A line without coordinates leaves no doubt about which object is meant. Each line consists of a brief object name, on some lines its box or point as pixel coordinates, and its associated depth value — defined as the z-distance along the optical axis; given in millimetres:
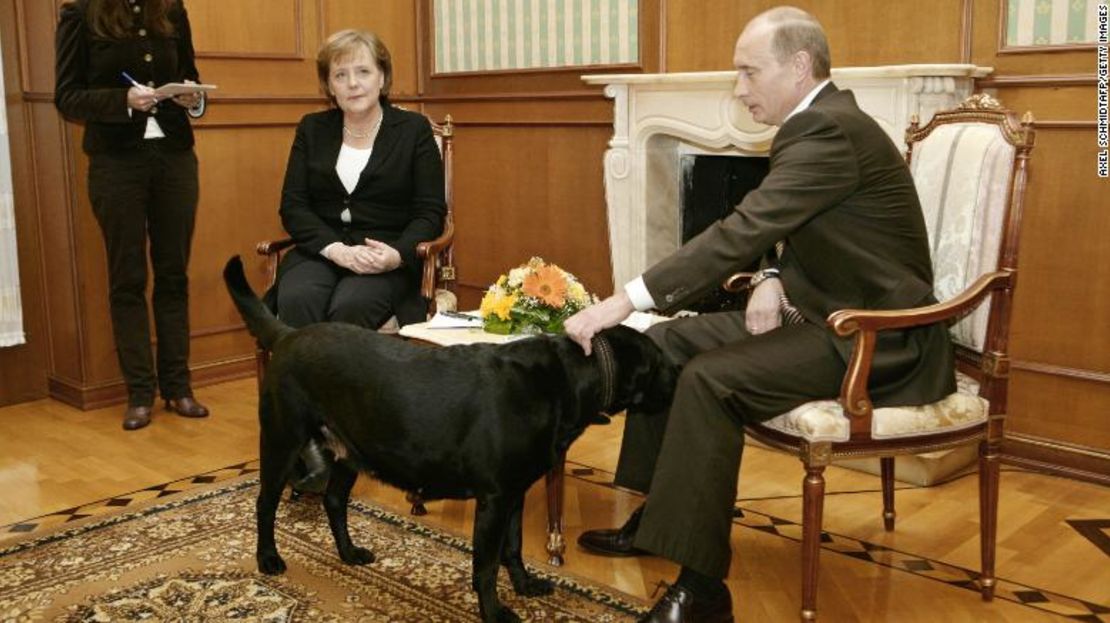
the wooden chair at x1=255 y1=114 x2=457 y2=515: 3500
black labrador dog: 2238
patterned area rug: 2537
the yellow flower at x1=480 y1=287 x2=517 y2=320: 2932
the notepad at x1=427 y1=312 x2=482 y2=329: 3164
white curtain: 4180
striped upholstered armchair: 2385
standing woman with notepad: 3840
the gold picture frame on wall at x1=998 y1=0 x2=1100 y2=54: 3270
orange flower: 2906
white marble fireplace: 3884
